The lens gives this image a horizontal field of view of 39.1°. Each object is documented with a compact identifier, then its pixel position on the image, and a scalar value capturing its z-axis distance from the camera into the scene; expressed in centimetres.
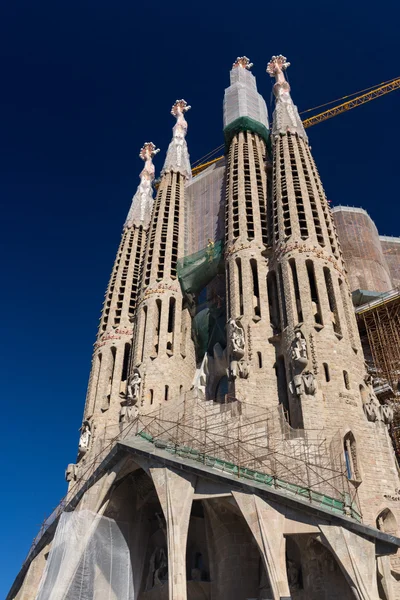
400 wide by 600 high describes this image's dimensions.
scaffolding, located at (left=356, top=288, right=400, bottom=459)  3028
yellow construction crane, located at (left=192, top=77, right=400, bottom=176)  5709
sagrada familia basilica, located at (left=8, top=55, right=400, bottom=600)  1802
